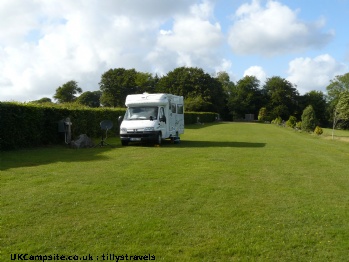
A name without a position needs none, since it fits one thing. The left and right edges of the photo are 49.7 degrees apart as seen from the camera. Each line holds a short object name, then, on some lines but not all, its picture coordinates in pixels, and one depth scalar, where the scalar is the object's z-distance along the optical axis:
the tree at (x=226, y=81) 128.12
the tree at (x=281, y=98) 103.00
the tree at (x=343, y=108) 55.22
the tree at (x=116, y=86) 100.12
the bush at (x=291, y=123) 60.98
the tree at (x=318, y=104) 106.44
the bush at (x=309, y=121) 48.50
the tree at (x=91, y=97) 122.37
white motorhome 19.67
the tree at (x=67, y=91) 98.31
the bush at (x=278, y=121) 76.56
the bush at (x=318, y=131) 42.70
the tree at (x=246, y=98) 107.88
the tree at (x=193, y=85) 93.25
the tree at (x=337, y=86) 117.81
